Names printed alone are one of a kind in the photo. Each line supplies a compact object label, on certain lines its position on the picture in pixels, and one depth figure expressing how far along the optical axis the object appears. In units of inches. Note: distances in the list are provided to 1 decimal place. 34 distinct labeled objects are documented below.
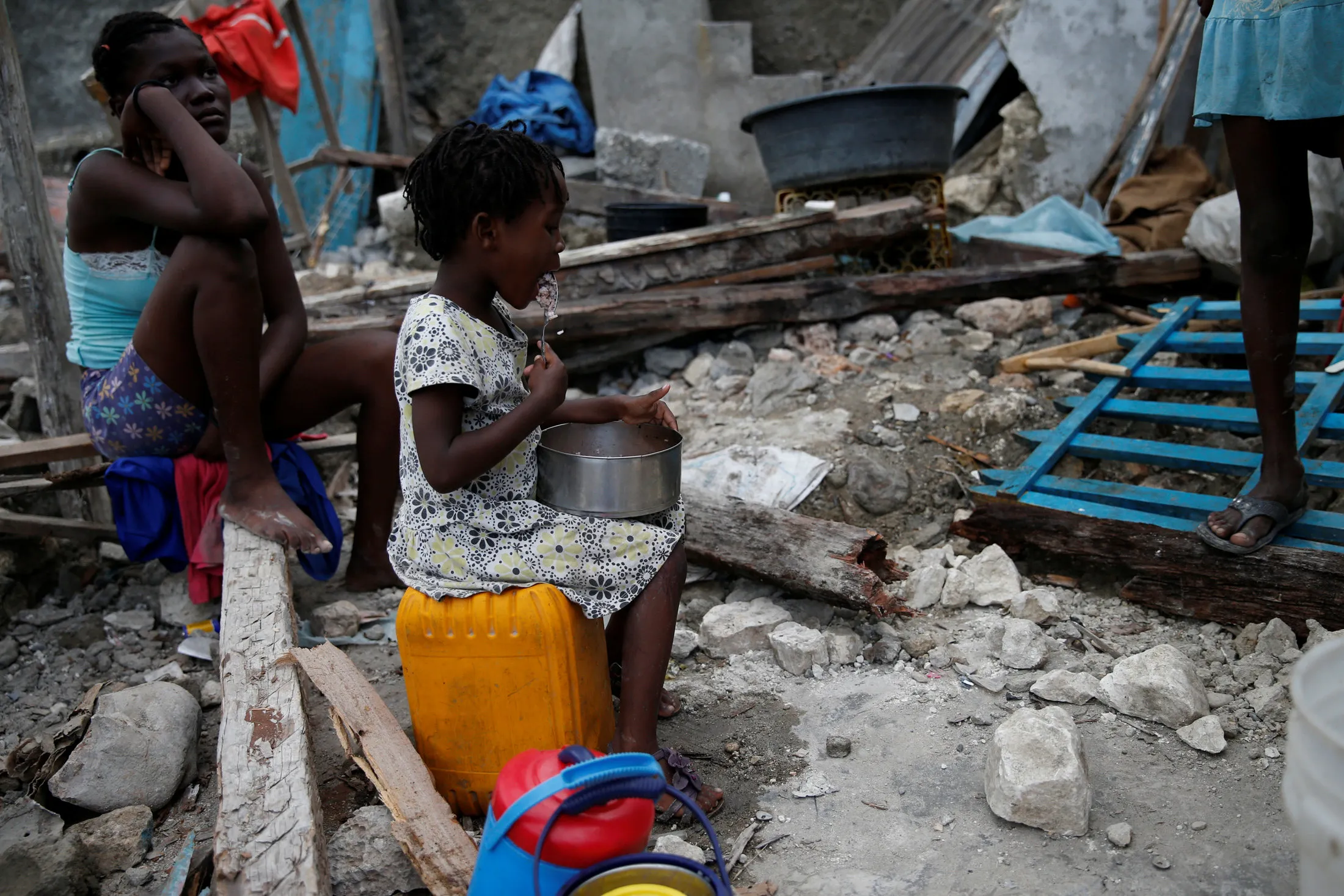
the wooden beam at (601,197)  257.3
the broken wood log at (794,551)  101.5
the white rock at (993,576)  108.2
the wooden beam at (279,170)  221.1
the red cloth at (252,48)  197.9
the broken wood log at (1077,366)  141.4
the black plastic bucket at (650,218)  201.2
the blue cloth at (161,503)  108.9
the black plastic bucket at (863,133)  191.2
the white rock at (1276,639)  92.0
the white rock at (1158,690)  84.0
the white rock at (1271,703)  83.9
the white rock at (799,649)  98.4
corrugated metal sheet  263.3
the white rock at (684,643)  104.5
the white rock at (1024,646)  94.8
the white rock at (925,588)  109.7
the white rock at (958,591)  108.7
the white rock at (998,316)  173.3
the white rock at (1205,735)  80.5
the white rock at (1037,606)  103.3
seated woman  103.6
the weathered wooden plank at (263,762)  59.9
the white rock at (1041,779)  71.9
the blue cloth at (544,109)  281.9
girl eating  74.4
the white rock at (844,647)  99.9
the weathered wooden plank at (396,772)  65.0
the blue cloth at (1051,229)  197.0
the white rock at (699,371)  176.4
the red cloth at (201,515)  110.7
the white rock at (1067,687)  88.9
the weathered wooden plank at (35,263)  131.1
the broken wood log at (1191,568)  93.0
